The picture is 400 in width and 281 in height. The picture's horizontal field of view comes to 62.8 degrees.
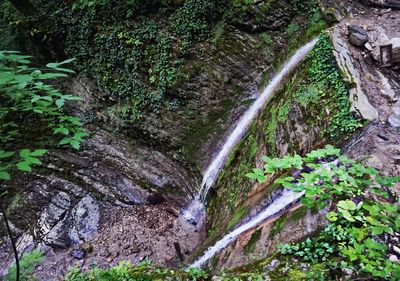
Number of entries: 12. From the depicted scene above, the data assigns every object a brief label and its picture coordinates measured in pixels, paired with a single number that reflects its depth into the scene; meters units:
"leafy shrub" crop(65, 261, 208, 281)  3.02
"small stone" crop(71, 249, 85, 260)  6.73
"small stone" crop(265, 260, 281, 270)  2.88
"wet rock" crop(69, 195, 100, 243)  7.11
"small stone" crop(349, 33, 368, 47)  5.24
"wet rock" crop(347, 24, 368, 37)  5.36
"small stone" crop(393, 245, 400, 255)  2.72
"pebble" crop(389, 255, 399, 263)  2.63
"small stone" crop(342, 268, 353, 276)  2.50
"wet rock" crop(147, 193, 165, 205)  7.40
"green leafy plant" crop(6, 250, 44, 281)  2.39
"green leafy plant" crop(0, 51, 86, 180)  1.65
